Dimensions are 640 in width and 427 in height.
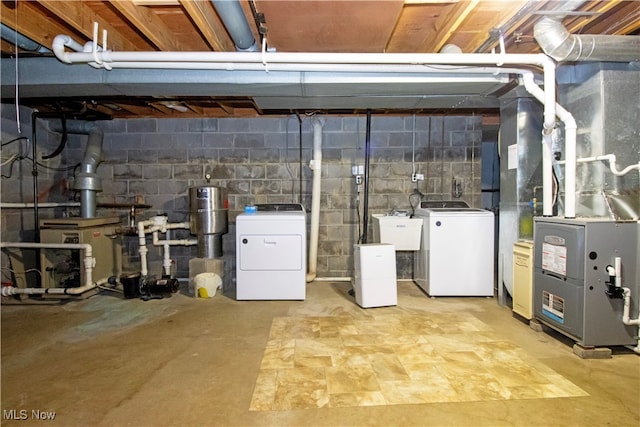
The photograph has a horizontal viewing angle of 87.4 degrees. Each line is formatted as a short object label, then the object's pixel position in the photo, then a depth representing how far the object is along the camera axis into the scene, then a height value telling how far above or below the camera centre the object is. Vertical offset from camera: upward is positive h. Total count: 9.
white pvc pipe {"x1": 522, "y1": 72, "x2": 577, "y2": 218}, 2.39 +0.37
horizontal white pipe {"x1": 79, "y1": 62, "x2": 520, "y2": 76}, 2.41 +1.03
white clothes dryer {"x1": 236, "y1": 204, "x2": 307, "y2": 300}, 3.38 -0.51
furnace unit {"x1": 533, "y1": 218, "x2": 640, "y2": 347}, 2.16 -0.49
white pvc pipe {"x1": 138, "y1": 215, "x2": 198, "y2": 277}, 3.71 -0.34
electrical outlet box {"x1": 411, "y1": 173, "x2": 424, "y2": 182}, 4.08 +0.35
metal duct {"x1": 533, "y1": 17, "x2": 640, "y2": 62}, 2.18 +1.06
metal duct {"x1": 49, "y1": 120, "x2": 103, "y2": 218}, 3.78 +0.49
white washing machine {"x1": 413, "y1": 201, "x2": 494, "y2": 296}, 3.37 -0.49
